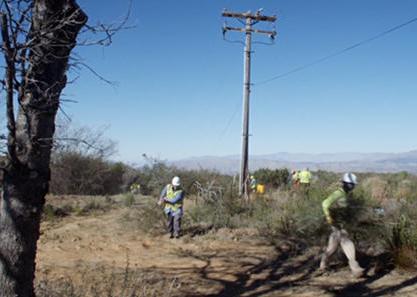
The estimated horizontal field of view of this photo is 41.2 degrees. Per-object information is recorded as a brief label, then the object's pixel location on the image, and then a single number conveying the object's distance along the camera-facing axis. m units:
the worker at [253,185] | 22.17
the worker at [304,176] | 23.66
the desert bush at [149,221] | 14.21
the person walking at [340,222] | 8.68
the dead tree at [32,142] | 4.48
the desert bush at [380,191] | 15.16
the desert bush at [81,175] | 26.84
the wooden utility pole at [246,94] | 18.75
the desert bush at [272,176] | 36.06
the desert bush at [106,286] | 5.96
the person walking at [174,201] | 13.17
